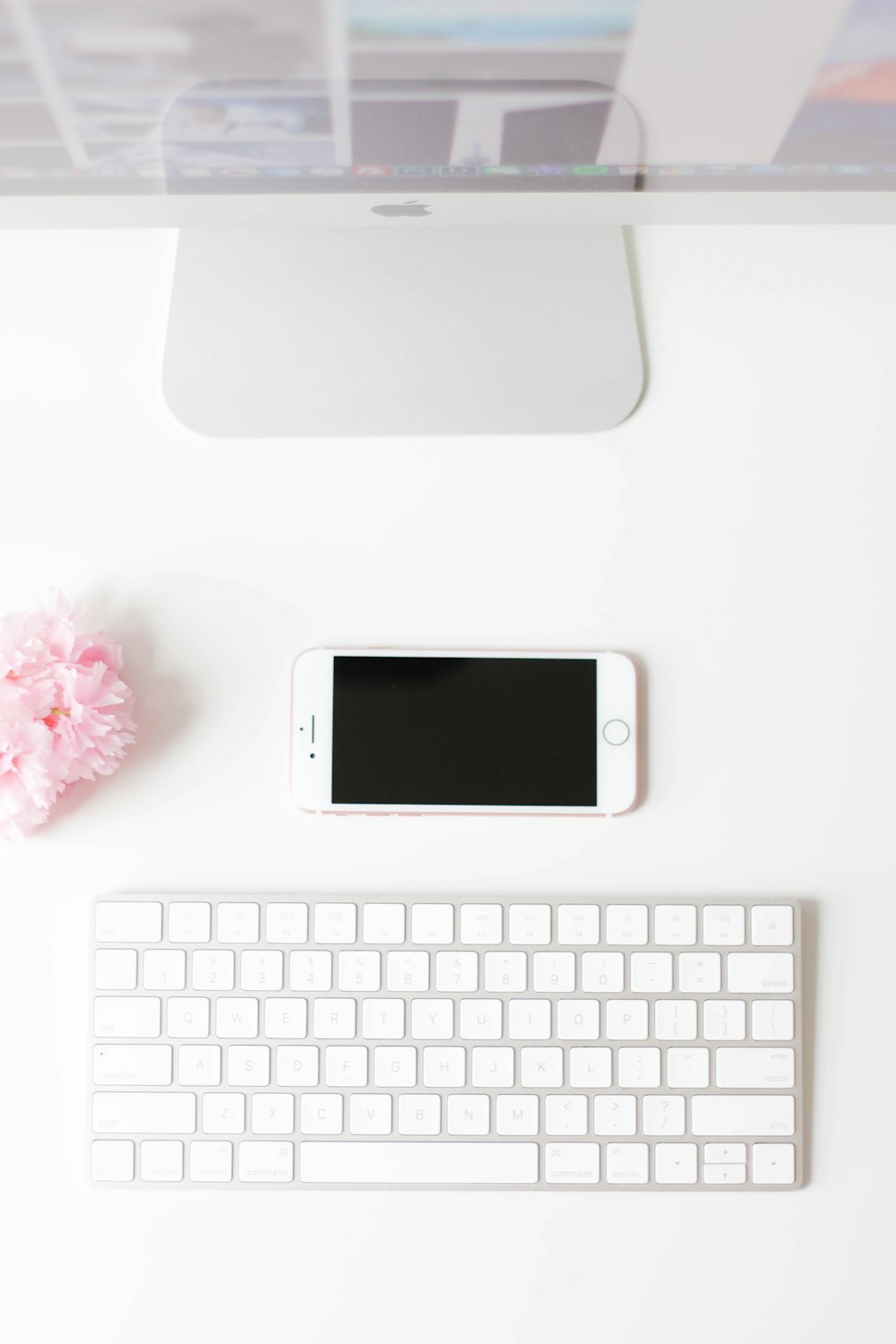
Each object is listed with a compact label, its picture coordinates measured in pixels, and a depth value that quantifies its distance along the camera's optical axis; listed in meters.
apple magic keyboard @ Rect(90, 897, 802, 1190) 0.61
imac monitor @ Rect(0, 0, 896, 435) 0.40
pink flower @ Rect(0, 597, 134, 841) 0.58
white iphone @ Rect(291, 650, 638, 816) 0.62
